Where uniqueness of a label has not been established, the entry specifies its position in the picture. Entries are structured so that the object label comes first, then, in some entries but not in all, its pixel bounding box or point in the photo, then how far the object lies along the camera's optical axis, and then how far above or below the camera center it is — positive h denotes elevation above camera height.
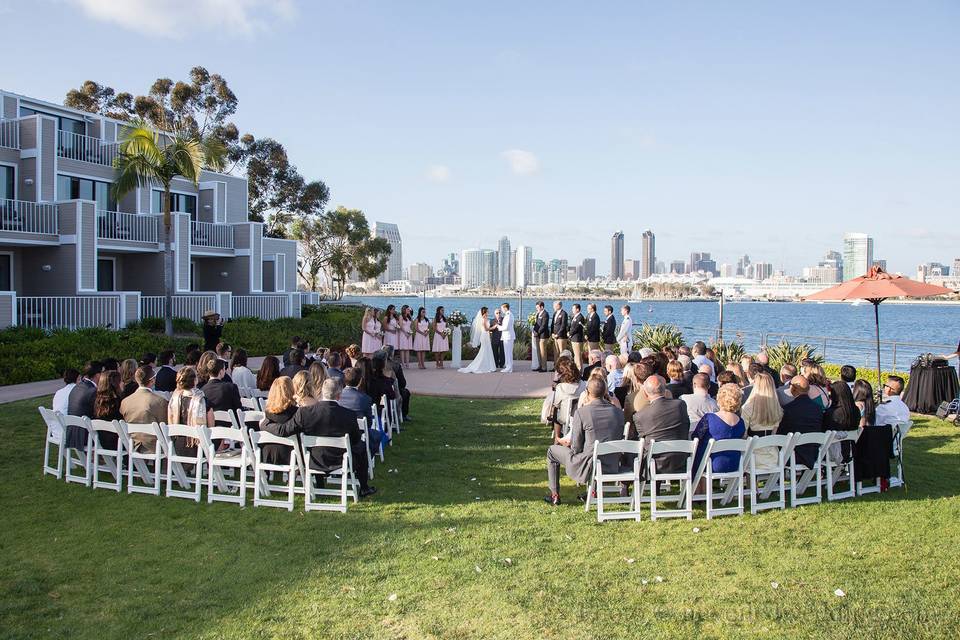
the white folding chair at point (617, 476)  6.93 -1.65
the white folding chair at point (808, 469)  7.41 -1.73
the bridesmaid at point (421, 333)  19.91 -0.72
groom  19.30 -0.77
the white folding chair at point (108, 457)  7.75 -1.68
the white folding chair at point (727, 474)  7.02 -1.66
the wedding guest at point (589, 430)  7.27 -1.26
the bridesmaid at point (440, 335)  19.95 -0.78
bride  19.16 -1.23
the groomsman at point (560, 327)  18.77 -0.51
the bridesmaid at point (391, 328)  19.28 -0.56
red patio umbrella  12.43 +0.35
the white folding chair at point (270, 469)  7.27 -1.69
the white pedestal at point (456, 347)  20.48 -1.15
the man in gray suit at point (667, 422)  7.38 -1.19
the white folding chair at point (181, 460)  7.45 -1.62
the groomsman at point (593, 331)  18.03 -0.59
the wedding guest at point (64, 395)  8.99 -1.12
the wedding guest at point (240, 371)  10.38 -0.93
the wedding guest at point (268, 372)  9.52 -0.86
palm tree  21.83 +4.62
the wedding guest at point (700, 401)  8.25 -1.09
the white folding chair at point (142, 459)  7.57 -1.65
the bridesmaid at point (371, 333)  18.20 -0.66
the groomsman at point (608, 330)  18.09 -0.57
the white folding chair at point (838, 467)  7.72 -1.78
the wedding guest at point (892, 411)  8.66 -1.26
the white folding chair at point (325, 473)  7.20 -1.70
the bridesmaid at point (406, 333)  19.72 -0.71
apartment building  23.28 +2.61
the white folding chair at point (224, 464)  7.34 -1.63
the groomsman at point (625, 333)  18.08 -0.65
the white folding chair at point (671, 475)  6.96 -1.64
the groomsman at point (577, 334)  18.25 -0.68
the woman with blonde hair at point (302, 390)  7.63 -0.90
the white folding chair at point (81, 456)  7.91 -1.75
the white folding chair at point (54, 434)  8.25 -1.52
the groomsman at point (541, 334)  19.17 -0.73
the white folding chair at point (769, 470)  7.22 -1.67
